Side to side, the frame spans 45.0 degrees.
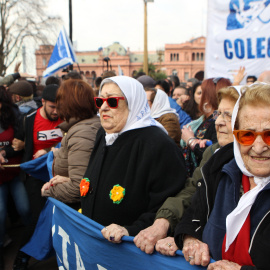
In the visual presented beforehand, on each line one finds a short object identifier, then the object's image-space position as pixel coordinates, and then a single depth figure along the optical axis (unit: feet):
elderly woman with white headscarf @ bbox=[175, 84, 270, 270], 4.83
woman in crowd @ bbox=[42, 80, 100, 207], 9.07
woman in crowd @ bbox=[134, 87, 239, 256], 6.04
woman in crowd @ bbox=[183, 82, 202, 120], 18.29
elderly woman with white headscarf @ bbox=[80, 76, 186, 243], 7.30
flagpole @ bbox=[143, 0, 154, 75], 45.43
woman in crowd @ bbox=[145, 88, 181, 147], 12.78
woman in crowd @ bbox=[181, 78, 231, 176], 10.89
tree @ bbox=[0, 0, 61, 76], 83.51
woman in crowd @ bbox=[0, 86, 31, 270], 13.09
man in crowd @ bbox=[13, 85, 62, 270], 12.59
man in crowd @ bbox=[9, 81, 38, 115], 18.10
